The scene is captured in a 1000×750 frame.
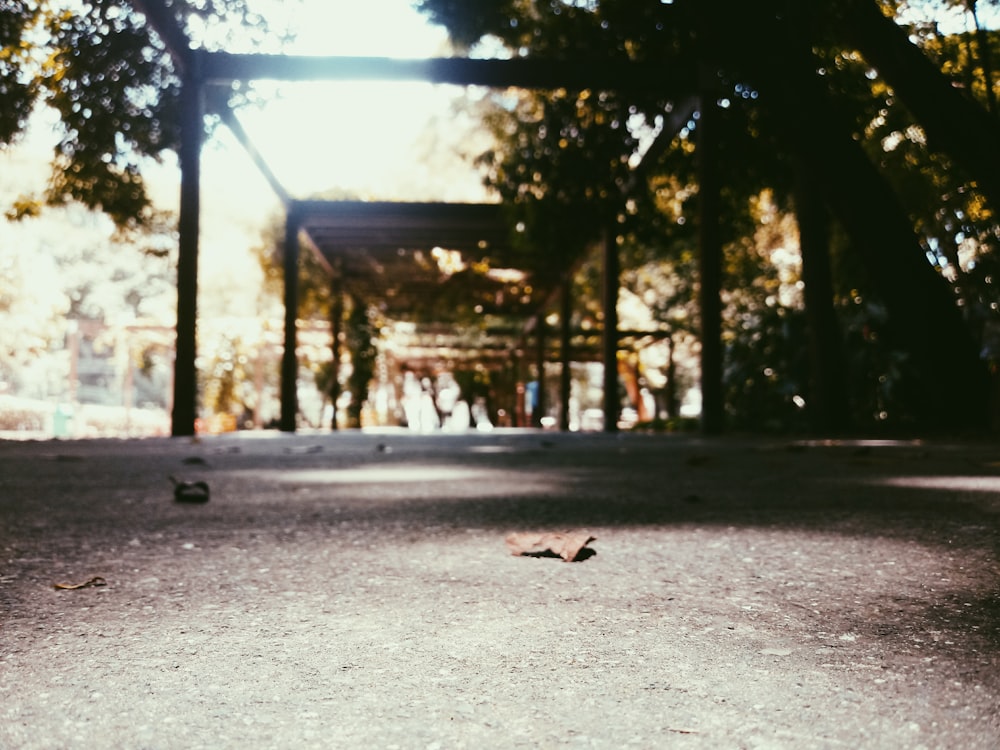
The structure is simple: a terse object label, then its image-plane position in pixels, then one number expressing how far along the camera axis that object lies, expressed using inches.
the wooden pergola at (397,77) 272.4
